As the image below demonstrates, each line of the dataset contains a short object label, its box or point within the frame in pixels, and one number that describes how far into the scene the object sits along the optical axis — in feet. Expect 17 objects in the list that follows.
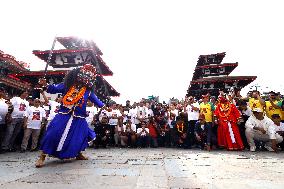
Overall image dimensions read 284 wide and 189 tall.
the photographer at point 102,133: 15.47
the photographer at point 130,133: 15.92
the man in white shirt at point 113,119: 16.51
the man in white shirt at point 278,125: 12.95
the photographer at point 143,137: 16.02
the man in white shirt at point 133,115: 17.48
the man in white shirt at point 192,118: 15.14
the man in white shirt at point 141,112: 17.34
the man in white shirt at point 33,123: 12.85
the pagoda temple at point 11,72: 33.14
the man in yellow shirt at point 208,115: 14.06
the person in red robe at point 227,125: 13.48
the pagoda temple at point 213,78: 47.63
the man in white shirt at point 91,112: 16.21
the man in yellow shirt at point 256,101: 13.52
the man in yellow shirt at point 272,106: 13.27
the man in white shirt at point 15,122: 12.19
